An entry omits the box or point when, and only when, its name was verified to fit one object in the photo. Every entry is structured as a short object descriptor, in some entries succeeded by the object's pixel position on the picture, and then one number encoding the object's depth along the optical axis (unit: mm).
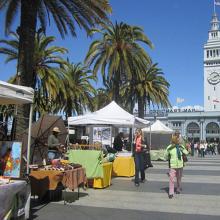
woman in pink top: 8585
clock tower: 92043
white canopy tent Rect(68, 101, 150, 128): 10729
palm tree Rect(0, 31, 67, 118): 18096
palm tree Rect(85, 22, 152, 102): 19081
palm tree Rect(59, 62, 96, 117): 23017
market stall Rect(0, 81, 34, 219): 4290
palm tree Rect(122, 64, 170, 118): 24507
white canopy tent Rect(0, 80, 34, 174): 4780
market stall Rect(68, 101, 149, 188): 10246
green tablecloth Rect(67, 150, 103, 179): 7827
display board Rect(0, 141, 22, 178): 4971
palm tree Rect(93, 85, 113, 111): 32158
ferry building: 77801
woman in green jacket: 7220
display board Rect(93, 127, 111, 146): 13276
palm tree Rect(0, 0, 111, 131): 8863
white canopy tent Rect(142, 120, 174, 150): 21231
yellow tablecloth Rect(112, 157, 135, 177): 10199
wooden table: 5985
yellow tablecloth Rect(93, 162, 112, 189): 7902
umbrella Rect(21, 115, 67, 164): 7983
